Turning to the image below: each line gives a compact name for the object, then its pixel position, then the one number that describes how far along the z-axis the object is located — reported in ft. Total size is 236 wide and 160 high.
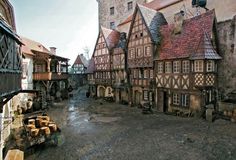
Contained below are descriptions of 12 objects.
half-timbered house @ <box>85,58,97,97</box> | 94.12
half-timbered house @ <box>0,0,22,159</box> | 22.26
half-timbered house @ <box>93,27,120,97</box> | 82.69
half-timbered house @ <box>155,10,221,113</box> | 47.16
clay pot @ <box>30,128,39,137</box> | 32.45
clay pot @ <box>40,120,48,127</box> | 36.86
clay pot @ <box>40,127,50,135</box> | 33.68
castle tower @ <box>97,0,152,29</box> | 102.22
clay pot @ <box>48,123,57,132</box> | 36.62
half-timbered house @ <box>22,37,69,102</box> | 76.43
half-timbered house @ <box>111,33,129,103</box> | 73.97
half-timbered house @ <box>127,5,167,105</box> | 62.28
